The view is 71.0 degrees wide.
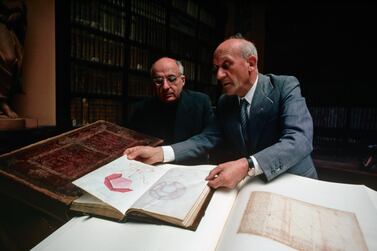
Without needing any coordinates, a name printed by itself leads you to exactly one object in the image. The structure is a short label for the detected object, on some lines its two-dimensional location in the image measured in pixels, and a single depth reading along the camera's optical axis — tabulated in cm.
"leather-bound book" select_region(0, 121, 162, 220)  69
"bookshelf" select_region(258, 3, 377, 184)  274
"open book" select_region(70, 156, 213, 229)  60
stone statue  182
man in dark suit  177
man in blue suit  100
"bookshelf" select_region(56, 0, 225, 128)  222
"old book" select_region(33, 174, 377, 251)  53
